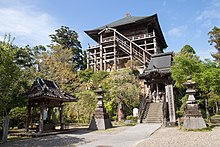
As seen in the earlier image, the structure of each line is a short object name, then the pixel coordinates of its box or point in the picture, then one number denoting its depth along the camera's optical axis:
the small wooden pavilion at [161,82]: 16.71
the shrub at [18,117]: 15.65
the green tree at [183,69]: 15.66
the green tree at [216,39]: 24.38
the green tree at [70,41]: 44.07
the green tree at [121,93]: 20.06
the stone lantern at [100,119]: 14.29
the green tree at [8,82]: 9.19
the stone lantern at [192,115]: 11.73
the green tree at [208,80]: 13.79
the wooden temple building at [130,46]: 21.80
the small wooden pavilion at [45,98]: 12.20
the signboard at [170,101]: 16.25
